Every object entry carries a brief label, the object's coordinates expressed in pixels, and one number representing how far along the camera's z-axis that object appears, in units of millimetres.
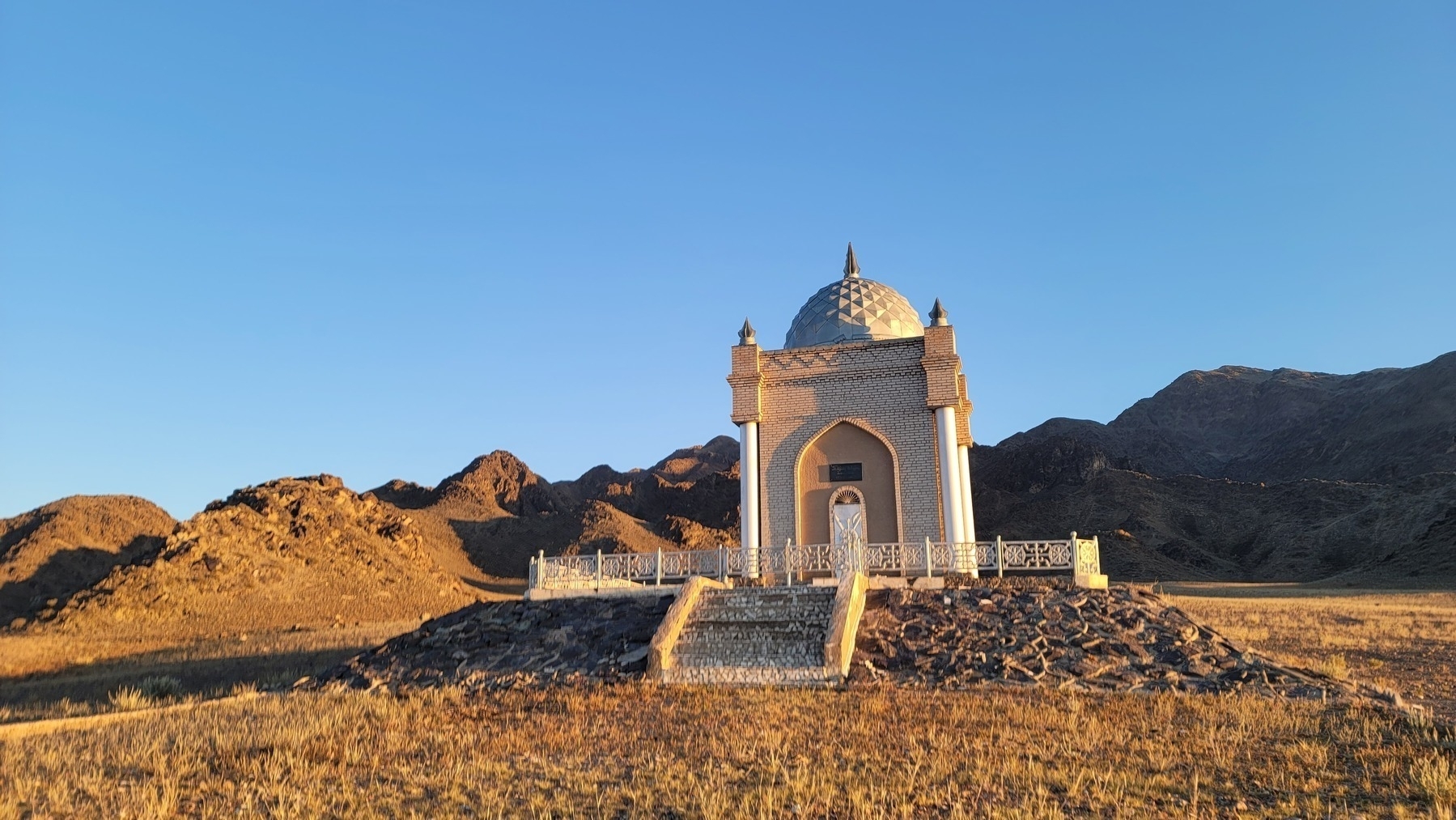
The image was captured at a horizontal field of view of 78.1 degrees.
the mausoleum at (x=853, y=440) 19766
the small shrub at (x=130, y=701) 12719
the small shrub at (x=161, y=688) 15278
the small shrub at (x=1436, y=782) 6090
